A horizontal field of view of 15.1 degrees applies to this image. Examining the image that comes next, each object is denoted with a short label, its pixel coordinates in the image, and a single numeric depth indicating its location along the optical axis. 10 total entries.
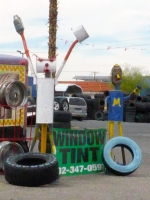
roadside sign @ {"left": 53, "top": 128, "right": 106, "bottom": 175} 10.02
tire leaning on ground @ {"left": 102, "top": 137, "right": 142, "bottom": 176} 10.11
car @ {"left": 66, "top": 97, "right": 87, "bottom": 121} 33.81
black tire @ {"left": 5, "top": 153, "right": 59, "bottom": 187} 8.67
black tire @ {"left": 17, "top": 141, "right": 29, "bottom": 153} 10.61
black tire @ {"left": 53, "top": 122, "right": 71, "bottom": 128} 11.39
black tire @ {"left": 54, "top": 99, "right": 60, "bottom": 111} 30.63
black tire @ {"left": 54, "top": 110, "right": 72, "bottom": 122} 11.41
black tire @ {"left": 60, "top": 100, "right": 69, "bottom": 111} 30.85
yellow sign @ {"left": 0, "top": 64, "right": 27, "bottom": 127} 10.65
